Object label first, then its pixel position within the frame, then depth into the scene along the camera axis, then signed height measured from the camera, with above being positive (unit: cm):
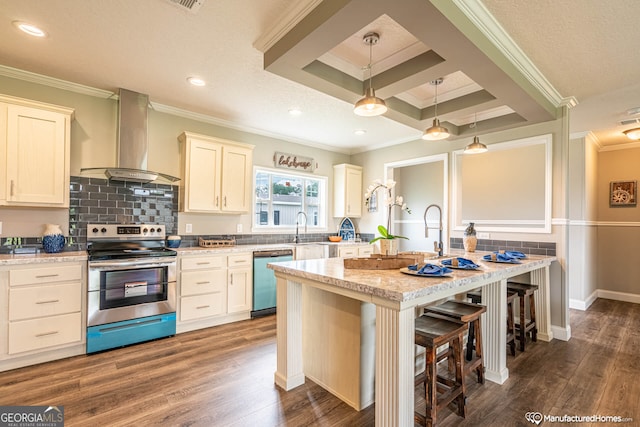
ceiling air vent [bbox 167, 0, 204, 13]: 194 +137
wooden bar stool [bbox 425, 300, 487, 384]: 205 -66
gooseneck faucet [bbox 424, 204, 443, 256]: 297 -30
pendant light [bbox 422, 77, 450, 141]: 287 +81
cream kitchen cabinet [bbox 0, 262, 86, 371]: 252 -86
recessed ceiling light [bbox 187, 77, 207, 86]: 302 +135
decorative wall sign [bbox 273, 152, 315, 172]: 487 +91
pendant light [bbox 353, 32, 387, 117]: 214 +80
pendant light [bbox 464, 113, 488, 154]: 331 +76
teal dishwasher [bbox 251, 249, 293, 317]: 397 -90
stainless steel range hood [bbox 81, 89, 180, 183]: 329 +83
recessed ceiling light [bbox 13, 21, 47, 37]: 220 +137
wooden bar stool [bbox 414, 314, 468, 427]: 177 -90
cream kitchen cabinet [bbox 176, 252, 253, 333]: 345 -88
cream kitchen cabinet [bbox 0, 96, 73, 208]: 270 +57
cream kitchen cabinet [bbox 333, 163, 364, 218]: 548 +48
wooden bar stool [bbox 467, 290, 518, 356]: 279 -93
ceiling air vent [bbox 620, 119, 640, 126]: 393 +128
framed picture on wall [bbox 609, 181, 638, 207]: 485 +42
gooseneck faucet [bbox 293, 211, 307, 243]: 502 -13
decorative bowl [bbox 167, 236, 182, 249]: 366 -32
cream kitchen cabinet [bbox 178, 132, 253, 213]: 375 +53
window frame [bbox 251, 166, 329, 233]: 462 +19
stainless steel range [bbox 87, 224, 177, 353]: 287 -73
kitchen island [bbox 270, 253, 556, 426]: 153 -66
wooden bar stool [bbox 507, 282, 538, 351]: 301 -96
